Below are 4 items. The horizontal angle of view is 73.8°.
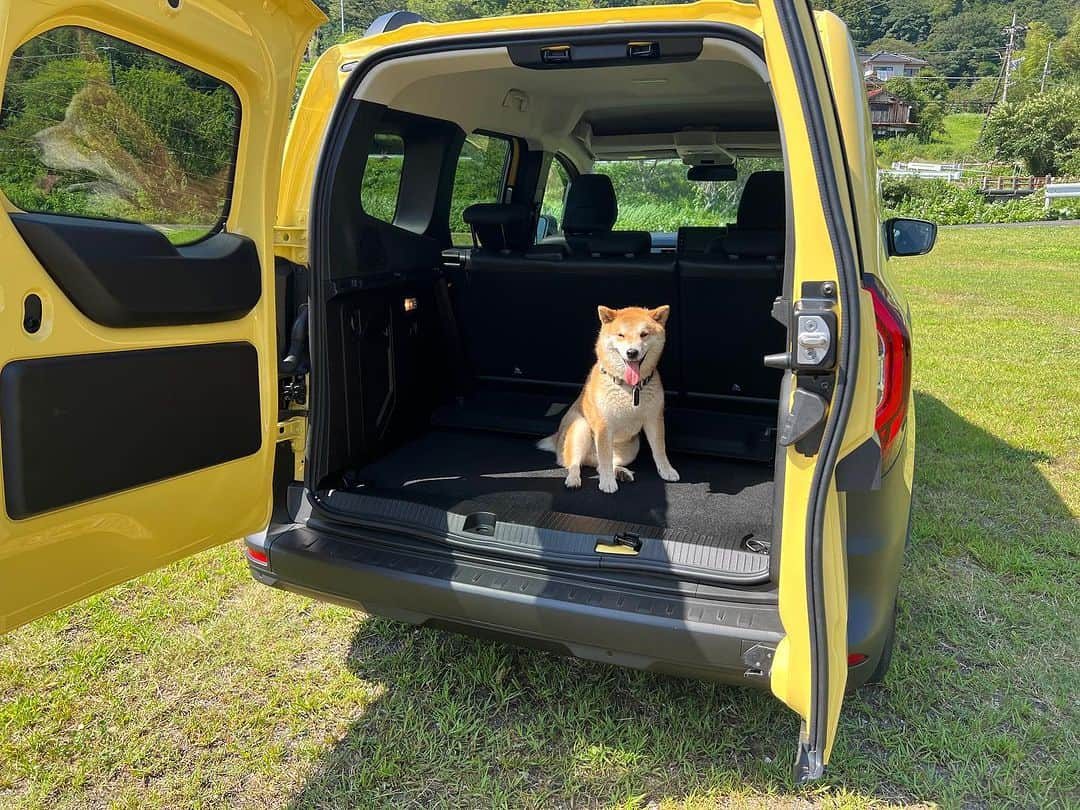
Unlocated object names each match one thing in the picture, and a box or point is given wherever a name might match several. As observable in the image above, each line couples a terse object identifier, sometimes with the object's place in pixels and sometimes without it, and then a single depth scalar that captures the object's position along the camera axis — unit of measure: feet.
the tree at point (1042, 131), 145.79
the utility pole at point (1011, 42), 236.82
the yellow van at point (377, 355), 5.33
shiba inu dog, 10.99
